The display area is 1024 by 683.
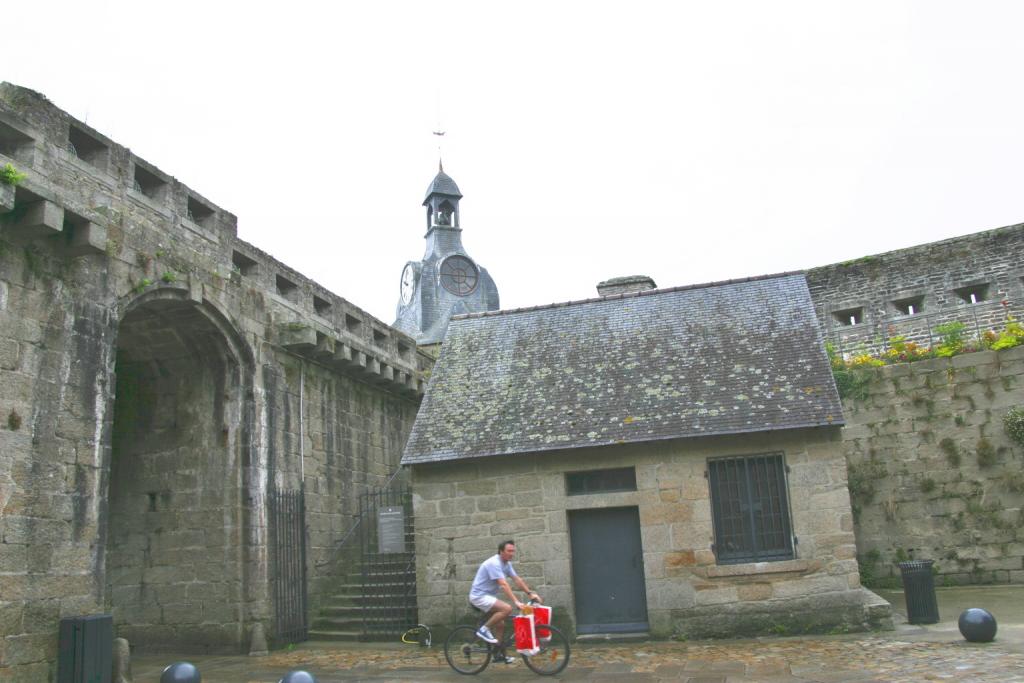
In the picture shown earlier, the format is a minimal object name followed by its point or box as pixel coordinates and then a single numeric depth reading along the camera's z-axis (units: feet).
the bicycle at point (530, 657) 25.80
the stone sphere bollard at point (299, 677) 19.44
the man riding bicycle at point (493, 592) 26.03
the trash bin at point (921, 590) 31.27
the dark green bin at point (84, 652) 23.08
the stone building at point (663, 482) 32.22
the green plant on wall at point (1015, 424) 40.78
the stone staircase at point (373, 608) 36.76
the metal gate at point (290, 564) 35.72
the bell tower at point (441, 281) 121.08
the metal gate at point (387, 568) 37.09
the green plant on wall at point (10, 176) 22.77
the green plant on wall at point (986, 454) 41.57
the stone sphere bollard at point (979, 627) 26.05
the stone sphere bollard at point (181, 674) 22.17
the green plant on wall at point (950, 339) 44.09
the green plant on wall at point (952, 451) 42.50
